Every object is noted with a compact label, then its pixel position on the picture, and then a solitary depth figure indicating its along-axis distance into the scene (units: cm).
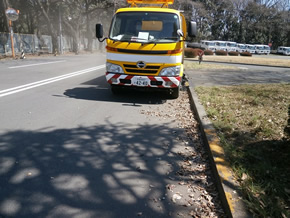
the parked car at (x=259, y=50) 6016
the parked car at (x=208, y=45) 5297
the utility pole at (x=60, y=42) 3269
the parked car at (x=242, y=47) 5853
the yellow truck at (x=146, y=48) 677
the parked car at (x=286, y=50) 5969
